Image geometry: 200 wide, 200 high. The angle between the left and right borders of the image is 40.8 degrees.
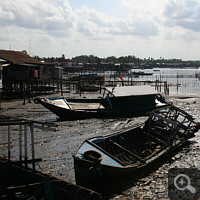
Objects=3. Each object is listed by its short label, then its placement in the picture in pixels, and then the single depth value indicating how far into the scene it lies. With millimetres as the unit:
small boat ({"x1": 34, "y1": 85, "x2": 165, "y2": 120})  22031
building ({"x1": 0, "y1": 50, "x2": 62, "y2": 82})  36062
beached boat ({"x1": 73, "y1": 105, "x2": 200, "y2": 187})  9352
